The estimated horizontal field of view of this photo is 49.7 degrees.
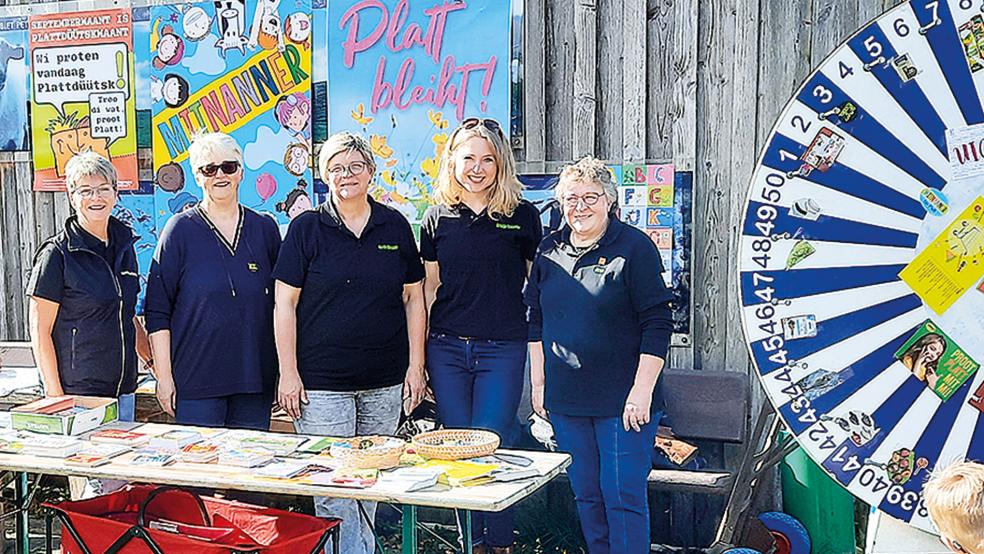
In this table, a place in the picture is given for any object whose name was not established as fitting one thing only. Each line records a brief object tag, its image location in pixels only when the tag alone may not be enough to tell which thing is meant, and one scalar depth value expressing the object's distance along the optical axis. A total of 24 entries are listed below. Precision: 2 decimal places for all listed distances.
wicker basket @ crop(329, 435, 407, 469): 2.96
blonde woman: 3.67
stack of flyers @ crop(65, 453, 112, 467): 3.01
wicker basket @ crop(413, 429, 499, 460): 3.03
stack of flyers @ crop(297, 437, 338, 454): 3.16
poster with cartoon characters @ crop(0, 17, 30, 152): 5.36
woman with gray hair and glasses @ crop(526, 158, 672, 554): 3.37
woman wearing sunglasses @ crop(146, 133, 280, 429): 3.54
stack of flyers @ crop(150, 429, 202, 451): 3.18
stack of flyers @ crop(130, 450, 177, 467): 3.02
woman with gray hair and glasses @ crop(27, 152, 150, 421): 3.54
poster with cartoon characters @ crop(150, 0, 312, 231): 4.89
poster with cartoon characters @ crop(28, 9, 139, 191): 5.18
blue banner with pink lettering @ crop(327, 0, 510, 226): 4.57
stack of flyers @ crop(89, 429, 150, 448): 3.23
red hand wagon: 2.99
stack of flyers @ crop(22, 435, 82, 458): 3.12
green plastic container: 4.00
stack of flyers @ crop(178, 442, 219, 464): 3.05
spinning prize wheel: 2.78
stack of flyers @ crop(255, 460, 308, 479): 2.89
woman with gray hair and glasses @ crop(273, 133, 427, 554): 3.52
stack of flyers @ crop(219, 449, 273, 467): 3.01
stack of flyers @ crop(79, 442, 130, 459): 3.10
